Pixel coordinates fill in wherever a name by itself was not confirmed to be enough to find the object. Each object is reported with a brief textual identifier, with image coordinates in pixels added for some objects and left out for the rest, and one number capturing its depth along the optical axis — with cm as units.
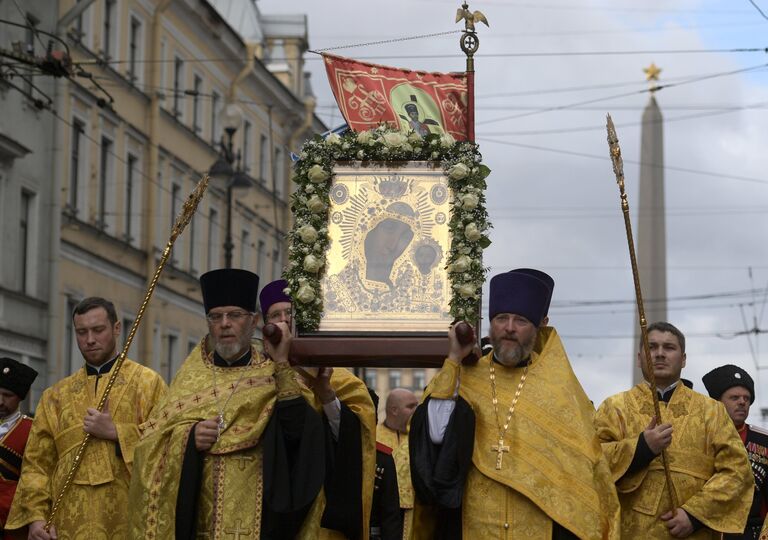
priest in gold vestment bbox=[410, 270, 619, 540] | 1186
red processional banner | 1349
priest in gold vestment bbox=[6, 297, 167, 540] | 1366
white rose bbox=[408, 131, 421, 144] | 1263
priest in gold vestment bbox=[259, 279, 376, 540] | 1277
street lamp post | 3501
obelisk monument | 5061
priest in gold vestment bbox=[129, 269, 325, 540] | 1232
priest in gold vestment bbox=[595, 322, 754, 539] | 1328
